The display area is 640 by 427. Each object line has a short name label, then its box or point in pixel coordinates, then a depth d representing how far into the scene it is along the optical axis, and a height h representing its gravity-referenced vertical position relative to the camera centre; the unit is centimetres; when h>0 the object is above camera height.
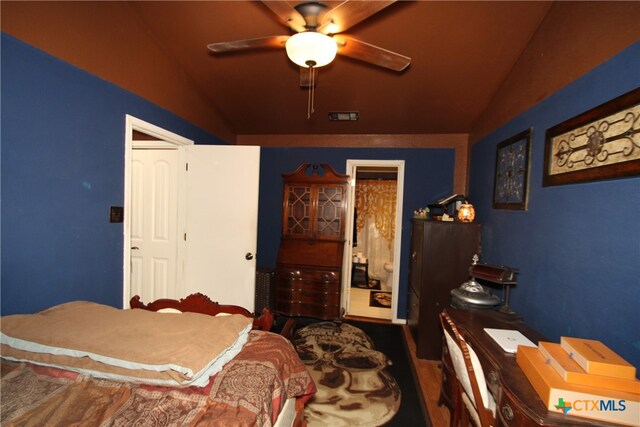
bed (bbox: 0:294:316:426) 88 -66
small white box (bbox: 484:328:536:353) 134 -64
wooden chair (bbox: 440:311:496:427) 118 -77
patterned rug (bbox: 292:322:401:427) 196 -145
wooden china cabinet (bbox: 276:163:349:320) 315 -48
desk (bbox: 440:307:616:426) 93 -66
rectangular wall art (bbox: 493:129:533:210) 195 +30
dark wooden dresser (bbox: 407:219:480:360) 265 -56
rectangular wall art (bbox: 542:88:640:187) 114 +34
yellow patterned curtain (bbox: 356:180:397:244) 537 +4
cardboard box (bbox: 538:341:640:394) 93 -55
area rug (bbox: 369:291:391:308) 426 -148
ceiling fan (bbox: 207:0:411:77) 130 +91
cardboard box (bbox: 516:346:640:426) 89 -60
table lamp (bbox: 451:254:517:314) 179 -53
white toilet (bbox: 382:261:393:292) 501 -126
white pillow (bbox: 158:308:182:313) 160 -64
